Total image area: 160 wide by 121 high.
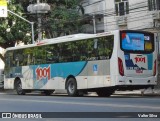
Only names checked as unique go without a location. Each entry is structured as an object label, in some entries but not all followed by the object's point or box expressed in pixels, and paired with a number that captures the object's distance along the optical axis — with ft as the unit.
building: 102.01
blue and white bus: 68.44
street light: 106.83
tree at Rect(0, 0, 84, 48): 116.88
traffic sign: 103.47
